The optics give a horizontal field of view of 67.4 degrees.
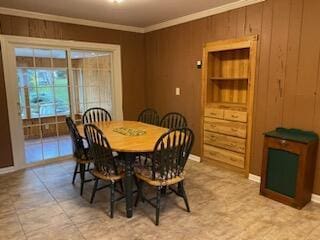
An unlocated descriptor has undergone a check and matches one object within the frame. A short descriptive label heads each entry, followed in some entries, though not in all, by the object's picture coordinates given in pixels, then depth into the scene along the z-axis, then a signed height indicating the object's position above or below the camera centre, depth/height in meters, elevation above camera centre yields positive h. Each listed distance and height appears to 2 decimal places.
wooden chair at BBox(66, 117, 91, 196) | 2.96 -0.85
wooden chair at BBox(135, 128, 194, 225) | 2.28 -0.77
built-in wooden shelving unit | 3.41 -0.29
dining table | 2.37 -0.62
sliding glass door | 3.95 -0.13
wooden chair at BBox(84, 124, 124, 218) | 2.43 -0.79
